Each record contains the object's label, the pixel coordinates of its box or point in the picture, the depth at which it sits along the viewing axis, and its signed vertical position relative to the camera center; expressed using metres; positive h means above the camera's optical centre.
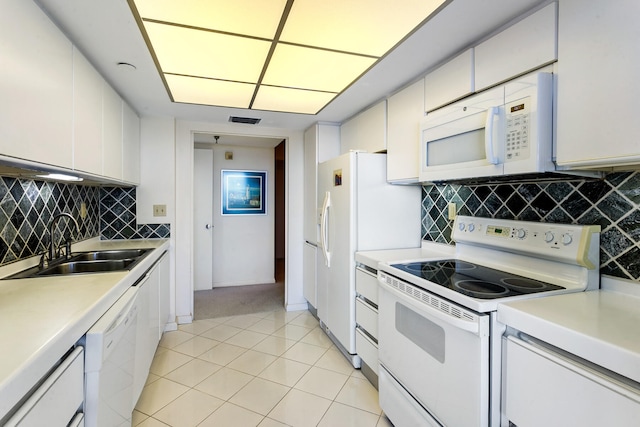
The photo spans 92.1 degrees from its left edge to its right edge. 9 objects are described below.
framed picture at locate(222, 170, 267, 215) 4.60 +0.24
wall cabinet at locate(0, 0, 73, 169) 1.09 +0.49
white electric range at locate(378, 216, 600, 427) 1.16 -0.43
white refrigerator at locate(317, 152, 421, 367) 2.32 -0.09
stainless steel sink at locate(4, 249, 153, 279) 1.65 -0.36
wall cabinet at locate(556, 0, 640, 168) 0.99 +0.44
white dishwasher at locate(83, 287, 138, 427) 1.08 -0.63
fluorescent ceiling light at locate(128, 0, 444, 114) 1.38 +0.91
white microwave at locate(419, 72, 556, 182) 1.24 +0.35
